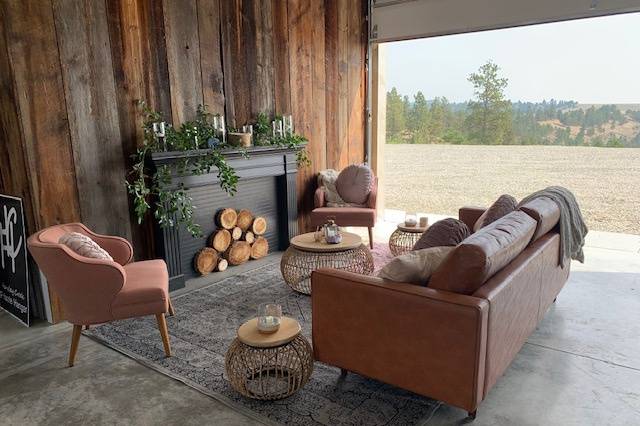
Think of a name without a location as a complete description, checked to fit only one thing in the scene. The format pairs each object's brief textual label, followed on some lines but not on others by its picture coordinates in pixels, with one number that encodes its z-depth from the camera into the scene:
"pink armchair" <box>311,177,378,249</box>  4.83
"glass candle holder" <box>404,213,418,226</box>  4.29
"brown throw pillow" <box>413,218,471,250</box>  2.44
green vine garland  3.57
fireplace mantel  3.80
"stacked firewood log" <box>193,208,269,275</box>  4.14
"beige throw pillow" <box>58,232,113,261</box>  2.64
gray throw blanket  2.92
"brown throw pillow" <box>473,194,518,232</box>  2.91
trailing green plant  4.53
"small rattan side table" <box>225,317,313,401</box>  2.21
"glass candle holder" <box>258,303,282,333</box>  2.22
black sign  3.16
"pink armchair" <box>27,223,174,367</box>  2.51
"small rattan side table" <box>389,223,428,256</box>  4.21
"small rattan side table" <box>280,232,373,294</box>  3.61
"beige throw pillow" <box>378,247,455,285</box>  2.09
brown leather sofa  1.91
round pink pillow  5.09
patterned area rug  2.14
